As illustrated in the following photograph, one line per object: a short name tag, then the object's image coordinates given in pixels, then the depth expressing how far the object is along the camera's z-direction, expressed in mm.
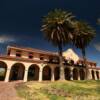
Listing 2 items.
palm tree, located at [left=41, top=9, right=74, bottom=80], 22049
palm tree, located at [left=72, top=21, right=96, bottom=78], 27713
